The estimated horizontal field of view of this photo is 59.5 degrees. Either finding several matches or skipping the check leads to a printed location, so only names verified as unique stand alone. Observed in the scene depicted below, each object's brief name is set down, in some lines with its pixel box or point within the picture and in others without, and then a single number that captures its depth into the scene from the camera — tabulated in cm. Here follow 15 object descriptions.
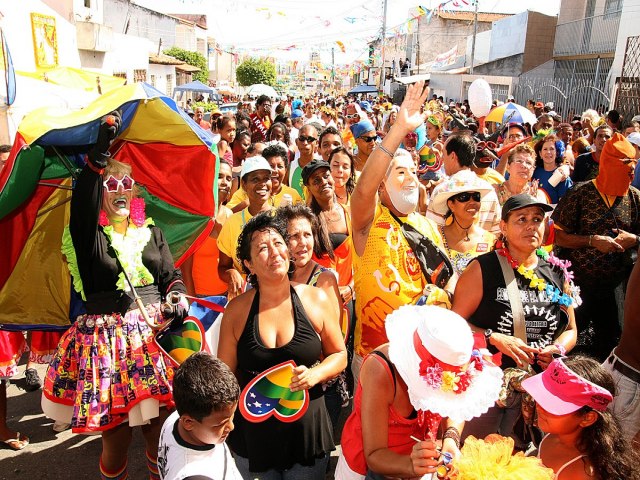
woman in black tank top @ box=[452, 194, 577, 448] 288
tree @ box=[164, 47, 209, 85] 4291
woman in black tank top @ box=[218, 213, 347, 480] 252
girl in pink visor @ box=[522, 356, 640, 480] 213
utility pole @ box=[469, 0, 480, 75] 2408
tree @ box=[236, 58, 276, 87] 5572
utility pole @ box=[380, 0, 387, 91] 3067
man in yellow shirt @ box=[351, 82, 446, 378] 314
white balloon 958
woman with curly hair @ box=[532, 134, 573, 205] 592
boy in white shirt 197
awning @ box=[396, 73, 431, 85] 2590
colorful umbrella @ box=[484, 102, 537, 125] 942
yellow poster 1301
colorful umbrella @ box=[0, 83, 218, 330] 297
